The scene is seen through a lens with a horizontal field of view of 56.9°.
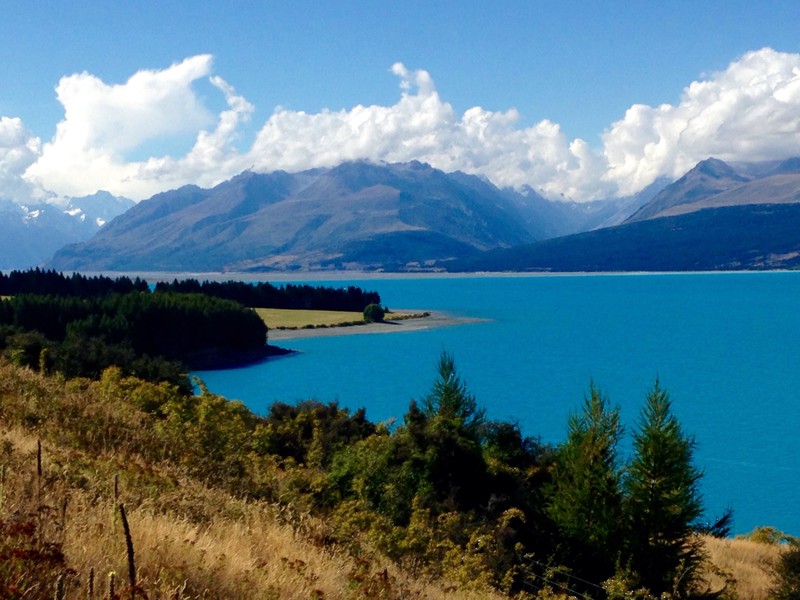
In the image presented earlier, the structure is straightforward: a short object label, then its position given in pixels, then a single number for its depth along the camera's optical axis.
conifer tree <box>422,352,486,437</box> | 38.44
